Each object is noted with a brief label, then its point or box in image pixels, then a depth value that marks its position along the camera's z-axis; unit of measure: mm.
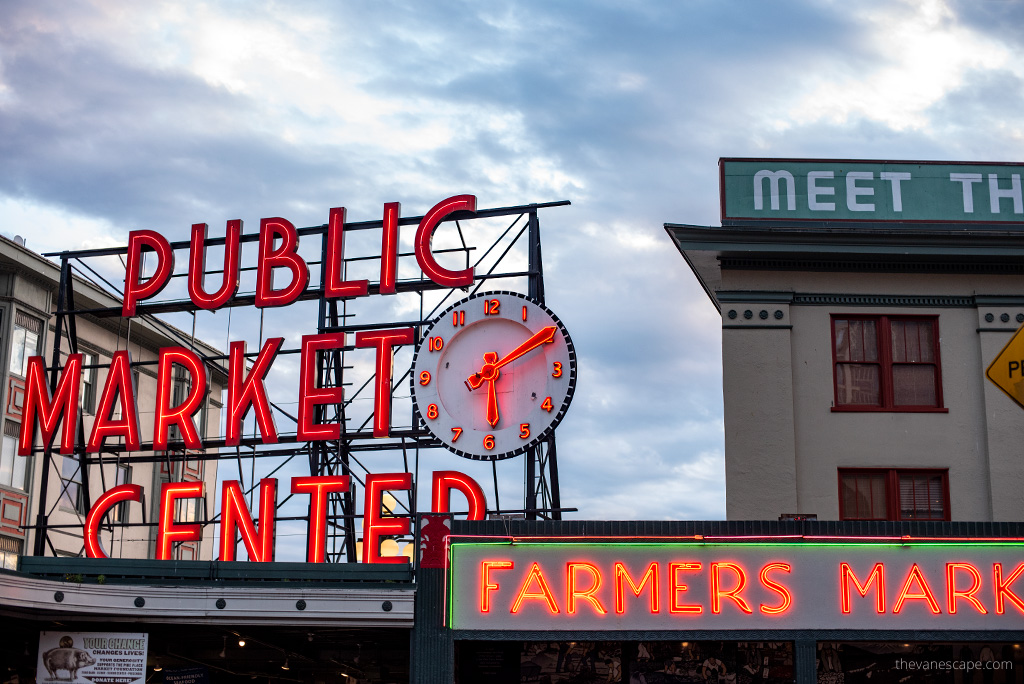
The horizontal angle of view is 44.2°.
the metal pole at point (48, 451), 31375
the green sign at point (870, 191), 27000
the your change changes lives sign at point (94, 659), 22391
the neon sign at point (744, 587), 21672
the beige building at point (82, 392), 43375
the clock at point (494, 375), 29766
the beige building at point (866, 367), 25406
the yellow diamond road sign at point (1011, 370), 15969
